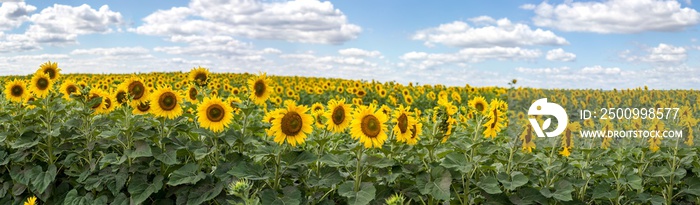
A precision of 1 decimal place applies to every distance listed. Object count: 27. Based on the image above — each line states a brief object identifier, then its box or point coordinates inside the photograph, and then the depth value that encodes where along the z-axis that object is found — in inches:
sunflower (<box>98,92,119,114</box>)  213.0
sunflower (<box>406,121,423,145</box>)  177.6
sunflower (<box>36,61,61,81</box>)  252.8
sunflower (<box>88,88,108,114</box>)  212.0
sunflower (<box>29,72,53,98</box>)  233.6
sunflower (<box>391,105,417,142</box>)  169.6
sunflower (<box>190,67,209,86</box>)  217.3
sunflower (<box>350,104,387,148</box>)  160.4
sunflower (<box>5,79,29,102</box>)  242.4
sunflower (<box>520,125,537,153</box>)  212.1
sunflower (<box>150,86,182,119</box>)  185.2
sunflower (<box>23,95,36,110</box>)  235.9
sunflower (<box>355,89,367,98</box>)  612.7
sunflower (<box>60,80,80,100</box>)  235.5
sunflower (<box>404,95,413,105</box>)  584.0
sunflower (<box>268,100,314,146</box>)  163.3
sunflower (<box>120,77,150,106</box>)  195.2
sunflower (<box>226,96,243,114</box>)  198.9
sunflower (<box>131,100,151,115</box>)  196.5
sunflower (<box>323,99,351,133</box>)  166.9
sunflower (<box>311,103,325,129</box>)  198.1
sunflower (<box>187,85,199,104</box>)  224.4
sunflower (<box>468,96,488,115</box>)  216.4
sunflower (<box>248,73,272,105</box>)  187.8
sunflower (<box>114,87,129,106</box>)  194.0
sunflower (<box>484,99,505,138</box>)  183.5
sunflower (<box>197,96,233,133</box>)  173.8
